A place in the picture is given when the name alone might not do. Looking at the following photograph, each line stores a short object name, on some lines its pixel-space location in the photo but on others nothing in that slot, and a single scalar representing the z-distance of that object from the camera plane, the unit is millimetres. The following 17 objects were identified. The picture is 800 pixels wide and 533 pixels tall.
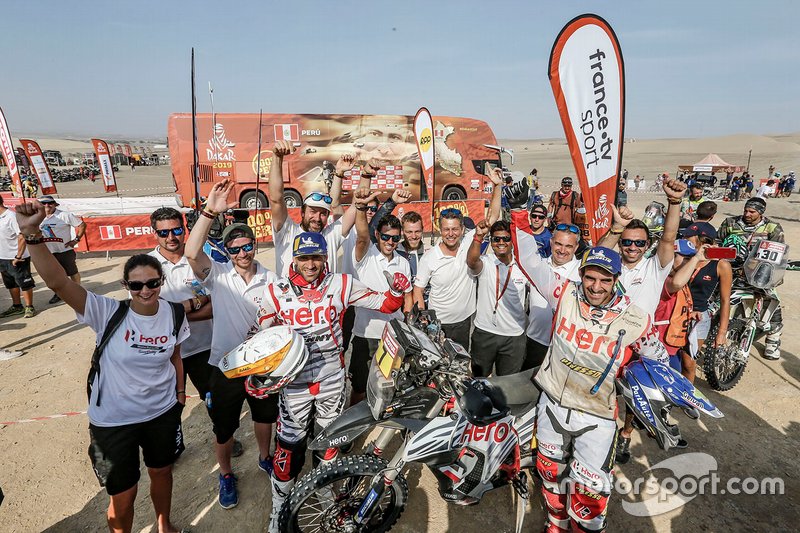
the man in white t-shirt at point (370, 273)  3979
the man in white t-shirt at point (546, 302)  3648
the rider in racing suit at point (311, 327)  2842
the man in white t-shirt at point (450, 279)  4055
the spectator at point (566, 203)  9500
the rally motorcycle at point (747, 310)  4836
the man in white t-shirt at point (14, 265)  6605
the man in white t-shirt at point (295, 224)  3648
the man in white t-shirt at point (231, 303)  3090
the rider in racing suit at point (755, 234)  5422
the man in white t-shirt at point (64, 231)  7055
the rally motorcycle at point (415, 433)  2439
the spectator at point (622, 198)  12326
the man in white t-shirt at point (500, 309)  3953
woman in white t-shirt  2475
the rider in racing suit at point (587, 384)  2490
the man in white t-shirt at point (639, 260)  3375
